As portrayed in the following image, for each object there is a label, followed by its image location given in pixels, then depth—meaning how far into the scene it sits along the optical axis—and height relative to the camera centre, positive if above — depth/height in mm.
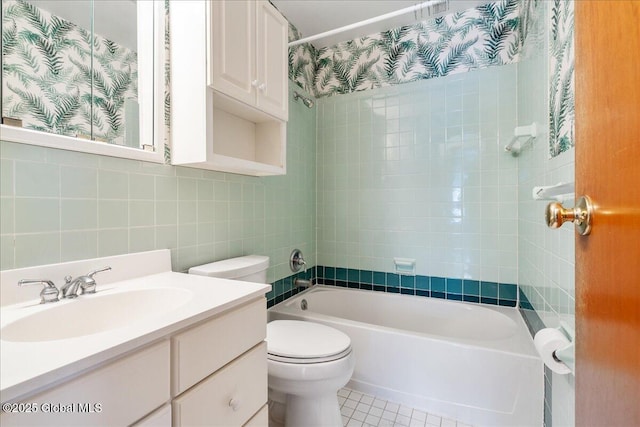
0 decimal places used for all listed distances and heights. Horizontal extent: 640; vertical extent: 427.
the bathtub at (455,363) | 1358 -804
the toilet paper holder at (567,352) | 817 -415
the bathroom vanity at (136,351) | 477 -298
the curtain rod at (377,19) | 1513 +1159
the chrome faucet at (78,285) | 853 -219
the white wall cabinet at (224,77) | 1165 +621
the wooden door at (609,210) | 336 +3
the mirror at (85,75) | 854 +501
